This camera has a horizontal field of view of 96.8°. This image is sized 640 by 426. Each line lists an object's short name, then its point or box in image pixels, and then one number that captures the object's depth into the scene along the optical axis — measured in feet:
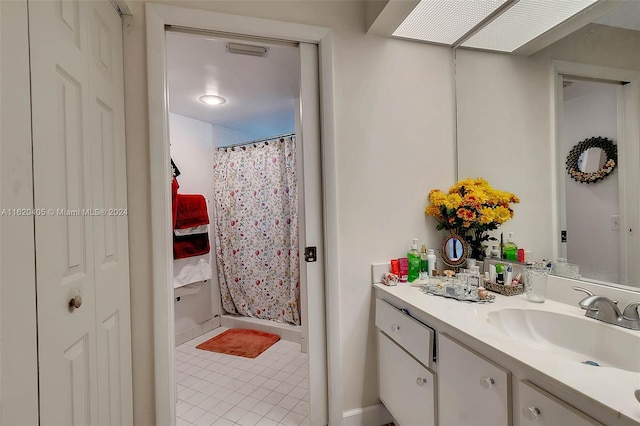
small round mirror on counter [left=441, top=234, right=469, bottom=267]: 4.98
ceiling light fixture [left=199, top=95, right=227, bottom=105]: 7.75
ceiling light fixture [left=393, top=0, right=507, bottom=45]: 4.45
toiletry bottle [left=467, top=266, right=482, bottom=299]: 4.03
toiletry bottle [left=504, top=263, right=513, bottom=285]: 4.27
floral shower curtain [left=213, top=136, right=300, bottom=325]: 9.07
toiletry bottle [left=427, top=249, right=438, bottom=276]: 4.88
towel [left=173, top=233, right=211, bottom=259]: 8.45
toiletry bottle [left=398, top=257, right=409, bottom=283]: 5.01
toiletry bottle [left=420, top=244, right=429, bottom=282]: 5.02
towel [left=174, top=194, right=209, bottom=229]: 8.49
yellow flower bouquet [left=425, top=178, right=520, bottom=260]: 4.75
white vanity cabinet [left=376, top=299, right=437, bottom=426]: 3.64
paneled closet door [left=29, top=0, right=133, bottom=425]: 2.42
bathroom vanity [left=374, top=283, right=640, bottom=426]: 2.12
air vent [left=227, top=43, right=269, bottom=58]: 5.43
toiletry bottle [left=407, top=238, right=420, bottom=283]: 4.94
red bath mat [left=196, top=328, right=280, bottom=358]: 8.04
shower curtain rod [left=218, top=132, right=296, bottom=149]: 9.08
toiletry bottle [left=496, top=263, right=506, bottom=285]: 4.33
